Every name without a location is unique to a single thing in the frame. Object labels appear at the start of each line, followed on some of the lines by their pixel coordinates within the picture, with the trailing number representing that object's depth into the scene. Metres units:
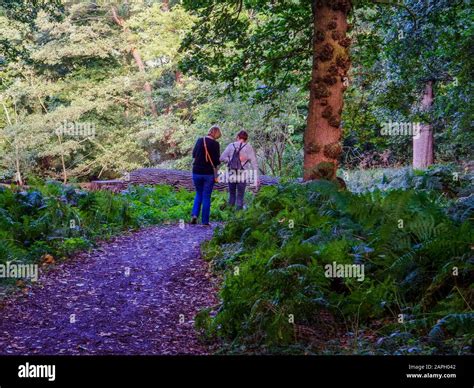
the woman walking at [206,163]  10.96
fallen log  18.20
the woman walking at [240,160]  11.87
